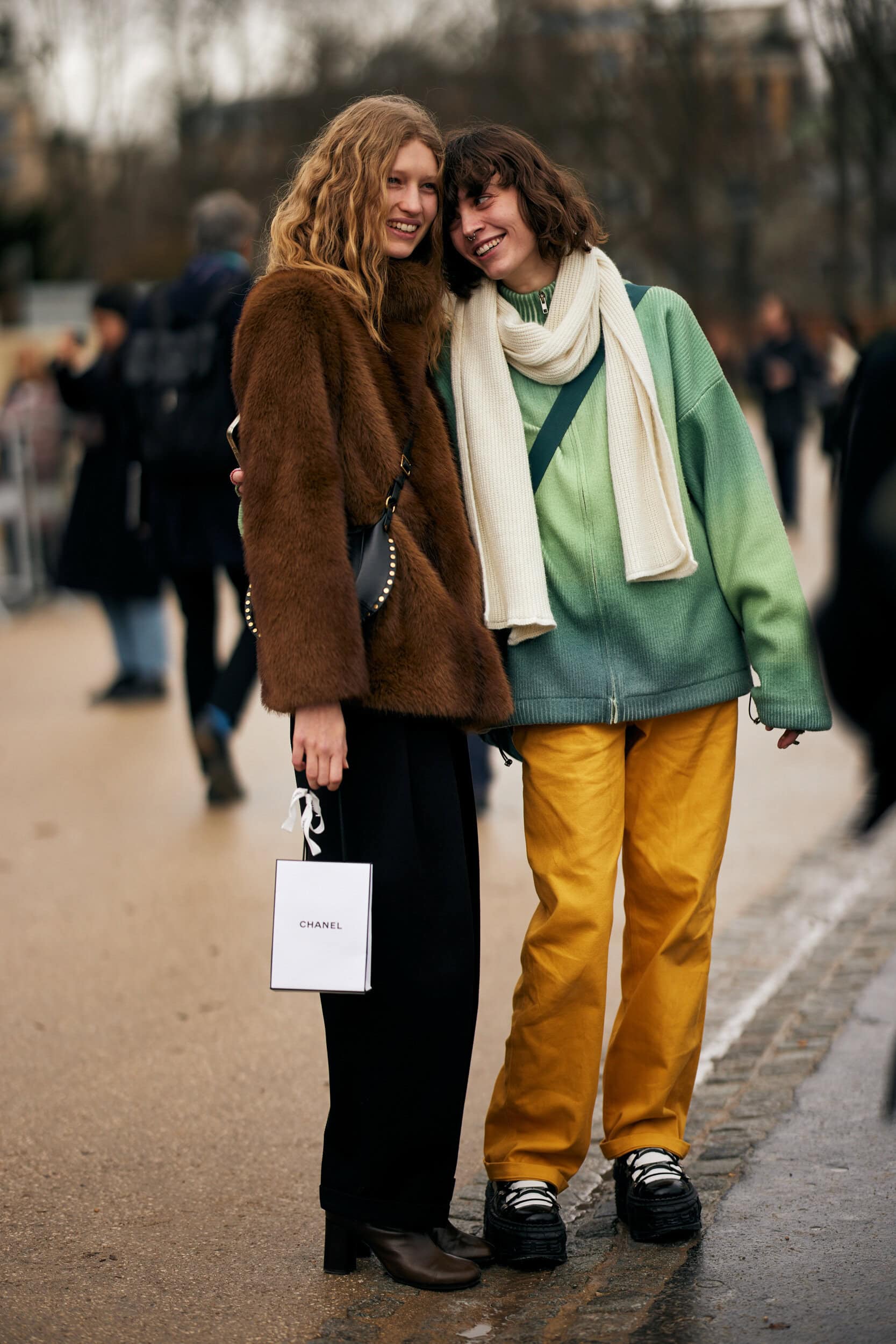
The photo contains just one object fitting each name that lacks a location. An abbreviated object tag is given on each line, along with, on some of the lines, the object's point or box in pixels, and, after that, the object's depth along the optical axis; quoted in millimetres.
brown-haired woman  3248
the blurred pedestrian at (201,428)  6543
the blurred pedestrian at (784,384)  16312
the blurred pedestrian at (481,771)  6531
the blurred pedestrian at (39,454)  12961
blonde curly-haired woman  3027
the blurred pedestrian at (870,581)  2510
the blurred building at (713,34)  26266
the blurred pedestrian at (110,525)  9039
